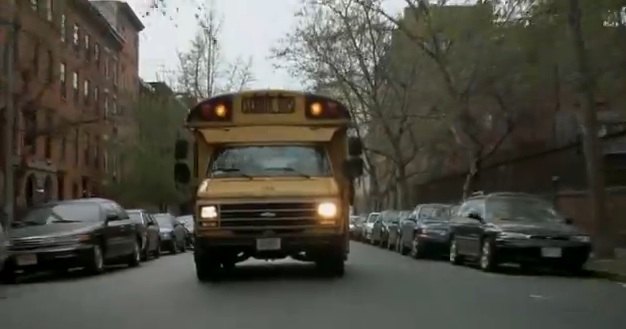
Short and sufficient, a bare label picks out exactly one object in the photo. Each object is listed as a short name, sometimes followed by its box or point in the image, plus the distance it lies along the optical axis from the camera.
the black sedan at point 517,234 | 19.77
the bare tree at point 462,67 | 32.69
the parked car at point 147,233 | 27.08
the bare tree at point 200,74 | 61.81
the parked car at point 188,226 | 40.42
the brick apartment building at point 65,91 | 29.79
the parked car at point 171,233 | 34.88
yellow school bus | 15.86
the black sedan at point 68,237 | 20.14
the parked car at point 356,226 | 52.34
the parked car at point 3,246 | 18.81
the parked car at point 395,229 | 33.24
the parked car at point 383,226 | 36.91
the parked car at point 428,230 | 27.17
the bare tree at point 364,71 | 45.12
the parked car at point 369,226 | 43.86
